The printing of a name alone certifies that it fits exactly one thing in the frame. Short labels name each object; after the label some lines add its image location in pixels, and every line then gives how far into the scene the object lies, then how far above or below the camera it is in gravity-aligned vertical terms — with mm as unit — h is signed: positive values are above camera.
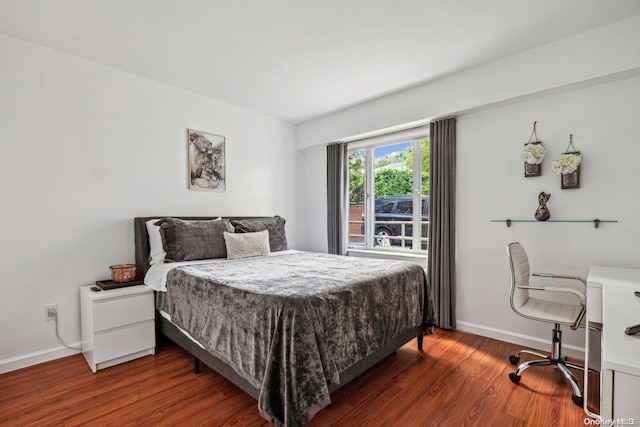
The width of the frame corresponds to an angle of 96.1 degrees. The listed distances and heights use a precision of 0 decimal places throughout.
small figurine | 2562 -17
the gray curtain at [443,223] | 3127 -166
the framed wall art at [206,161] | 3406 +609
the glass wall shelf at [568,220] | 2369 -120
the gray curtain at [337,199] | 4219 +147
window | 3582 +220
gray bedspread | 1428 -667
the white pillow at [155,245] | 2790 -334
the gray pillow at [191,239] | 2791 -294
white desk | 1371 -705
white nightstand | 2281 -946
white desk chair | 1975 -780
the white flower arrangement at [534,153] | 2562 +484
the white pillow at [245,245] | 3074 -383
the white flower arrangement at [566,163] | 2393 +368
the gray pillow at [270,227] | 3490 -222
